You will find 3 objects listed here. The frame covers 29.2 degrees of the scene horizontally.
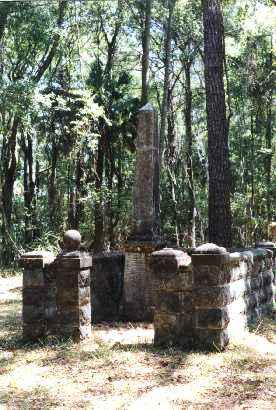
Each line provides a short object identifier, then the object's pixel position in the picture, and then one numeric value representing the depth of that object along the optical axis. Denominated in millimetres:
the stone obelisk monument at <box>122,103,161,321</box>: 8734
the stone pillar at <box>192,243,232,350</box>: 6195
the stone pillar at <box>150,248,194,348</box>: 6391
